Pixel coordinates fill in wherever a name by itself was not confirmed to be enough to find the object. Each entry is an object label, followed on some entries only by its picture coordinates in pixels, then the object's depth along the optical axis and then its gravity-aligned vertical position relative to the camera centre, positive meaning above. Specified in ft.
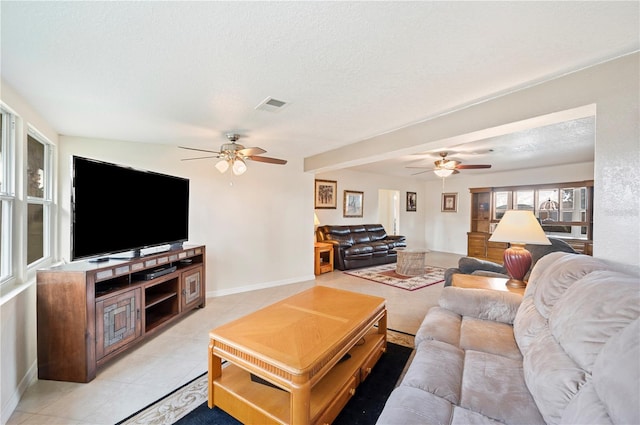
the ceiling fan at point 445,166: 14.58 +2.53
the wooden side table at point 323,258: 18.21 -3.48
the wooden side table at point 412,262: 17.56 -3.44
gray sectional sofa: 2.83 -2.24
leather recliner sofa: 19.45 -2.73
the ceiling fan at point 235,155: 10.21 +2.15
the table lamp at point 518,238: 7.76 -0.77
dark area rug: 5.43 -4.34
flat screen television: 7.18 -0.06
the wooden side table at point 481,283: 8.05 -2.34
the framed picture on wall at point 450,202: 26.30 +0.93
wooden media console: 6.72 -2.93
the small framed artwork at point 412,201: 28.02 +1.05
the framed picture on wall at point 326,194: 20.78 +1.27
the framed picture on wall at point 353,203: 22.84 +0.59
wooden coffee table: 4.66 -2.97
